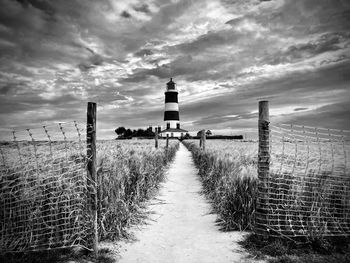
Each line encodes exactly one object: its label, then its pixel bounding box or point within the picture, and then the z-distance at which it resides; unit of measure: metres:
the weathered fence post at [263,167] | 3.98
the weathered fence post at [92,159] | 3.58
